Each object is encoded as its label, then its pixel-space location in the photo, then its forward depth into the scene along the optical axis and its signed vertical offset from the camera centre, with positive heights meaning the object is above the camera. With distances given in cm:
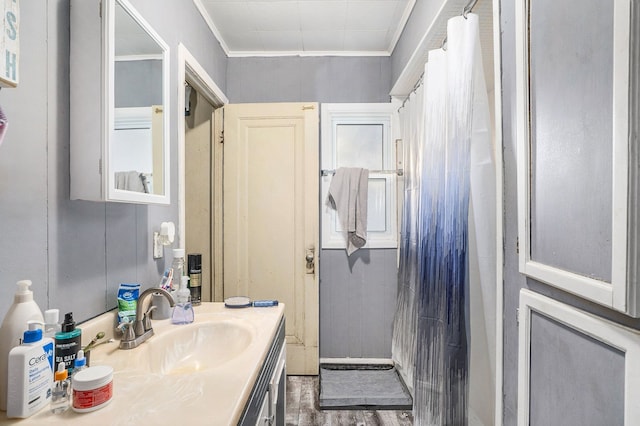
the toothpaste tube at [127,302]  113 -30
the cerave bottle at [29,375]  67 -33
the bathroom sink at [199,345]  115 -48
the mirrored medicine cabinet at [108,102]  96 +33
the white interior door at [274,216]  254 -3
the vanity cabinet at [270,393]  90 -58
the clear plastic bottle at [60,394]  71 -38
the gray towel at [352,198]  255 +10
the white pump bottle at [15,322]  70 -23
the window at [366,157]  267 +43
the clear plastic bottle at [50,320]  79 -25
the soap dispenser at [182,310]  130 -37
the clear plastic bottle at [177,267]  146 -24
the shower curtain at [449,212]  127 +0
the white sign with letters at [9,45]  70 +35
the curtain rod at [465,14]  132 +80
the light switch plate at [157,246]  148 -15
